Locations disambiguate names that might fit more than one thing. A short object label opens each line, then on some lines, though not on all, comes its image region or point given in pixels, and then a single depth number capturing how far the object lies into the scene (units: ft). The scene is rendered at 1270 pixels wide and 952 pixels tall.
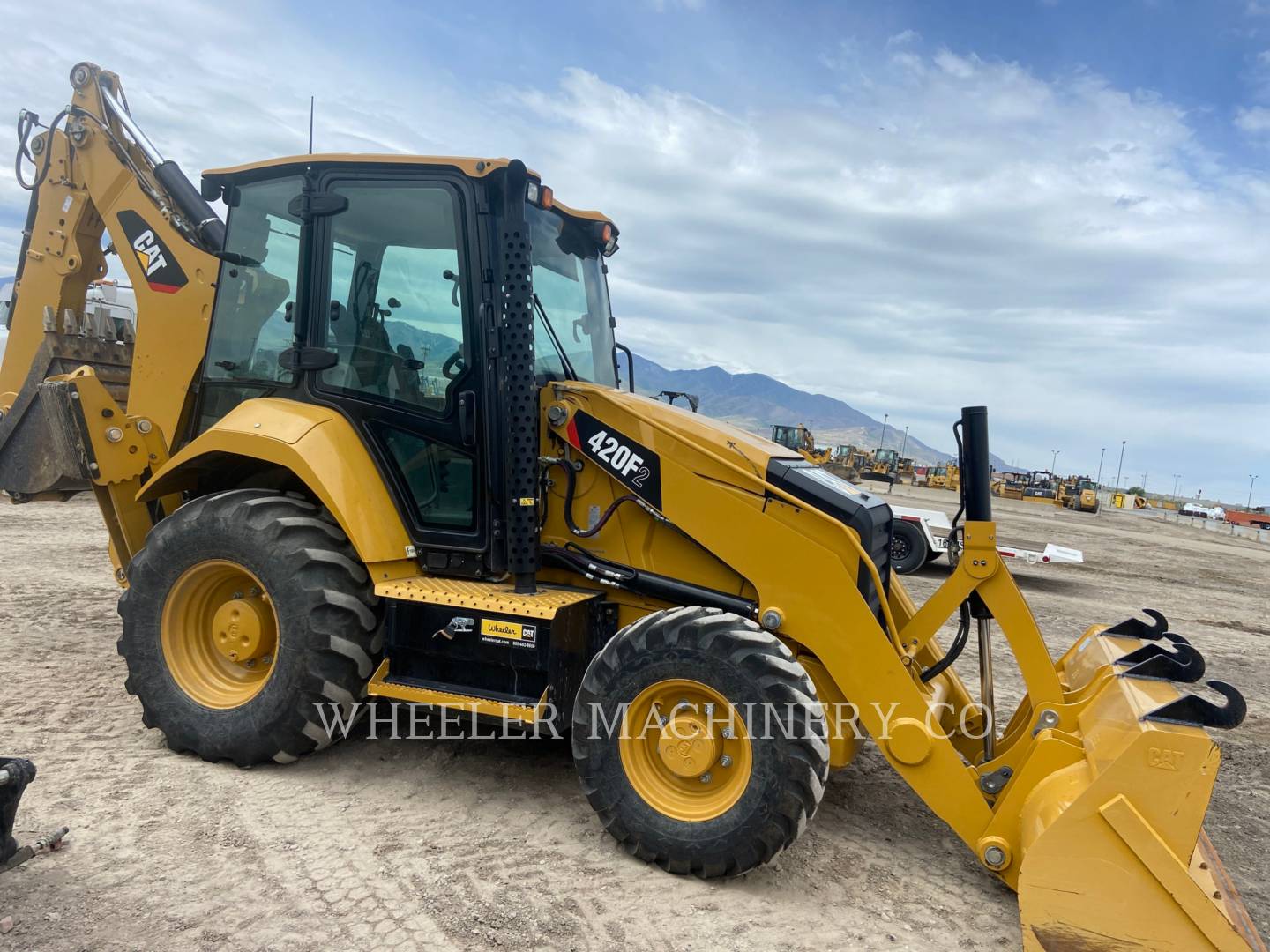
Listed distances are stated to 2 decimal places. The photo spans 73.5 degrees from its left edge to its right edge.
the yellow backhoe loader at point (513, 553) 11.27
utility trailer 39.45
